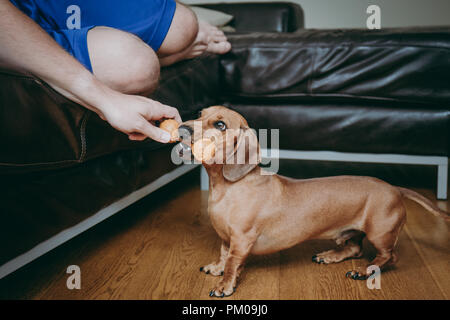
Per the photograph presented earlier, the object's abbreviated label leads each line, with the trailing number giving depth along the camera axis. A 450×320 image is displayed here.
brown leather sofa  1.02
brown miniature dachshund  0.90
